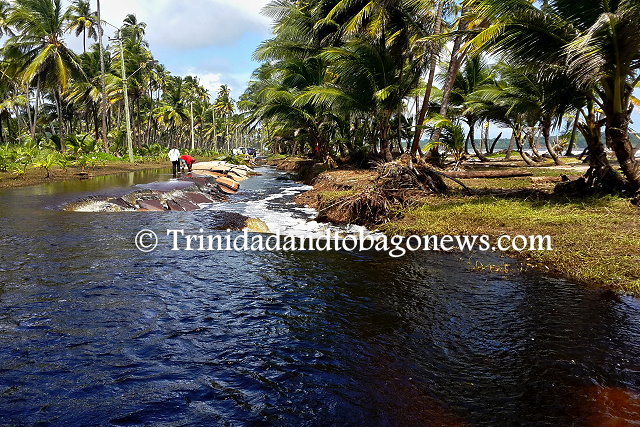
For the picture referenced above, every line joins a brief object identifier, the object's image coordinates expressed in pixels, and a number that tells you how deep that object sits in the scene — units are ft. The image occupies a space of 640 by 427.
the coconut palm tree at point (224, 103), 283.85
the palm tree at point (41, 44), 91.09
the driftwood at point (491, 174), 52.37
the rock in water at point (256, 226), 33.35
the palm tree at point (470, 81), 80.34
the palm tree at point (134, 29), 151.20
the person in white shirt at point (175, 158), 74.59
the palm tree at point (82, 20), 107.24
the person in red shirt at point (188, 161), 84.23
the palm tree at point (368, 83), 56.59
